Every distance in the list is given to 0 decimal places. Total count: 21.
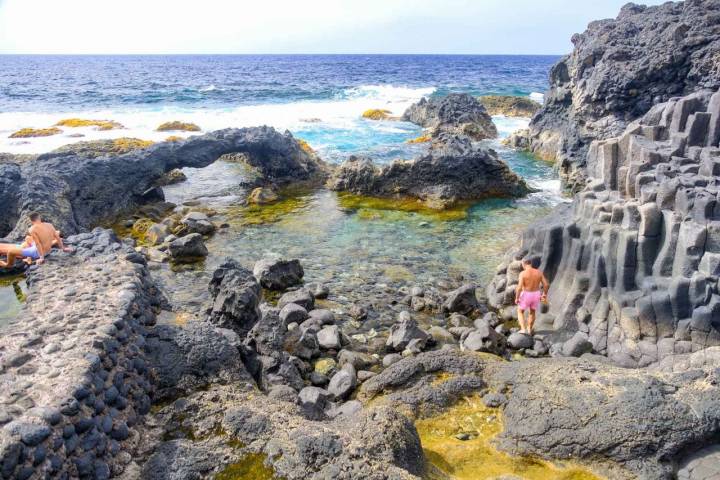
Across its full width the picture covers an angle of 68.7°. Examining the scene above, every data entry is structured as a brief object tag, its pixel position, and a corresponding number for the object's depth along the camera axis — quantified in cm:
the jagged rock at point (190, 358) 730
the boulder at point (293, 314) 1216
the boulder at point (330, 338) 1103
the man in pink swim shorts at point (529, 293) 1162
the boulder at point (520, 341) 1122
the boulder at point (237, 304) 1100
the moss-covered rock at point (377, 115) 4971
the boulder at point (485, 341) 1075
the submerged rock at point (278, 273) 1439
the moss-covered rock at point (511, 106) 5041
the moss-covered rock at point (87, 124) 4031
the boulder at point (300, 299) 1286
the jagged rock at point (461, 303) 1291
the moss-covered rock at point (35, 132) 3616
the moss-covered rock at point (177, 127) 3966
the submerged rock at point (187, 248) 1630
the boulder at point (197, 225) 1864
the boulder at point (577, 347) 1057
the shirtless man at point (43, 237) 1105
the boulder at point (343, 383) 902
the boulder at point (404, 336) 1098
